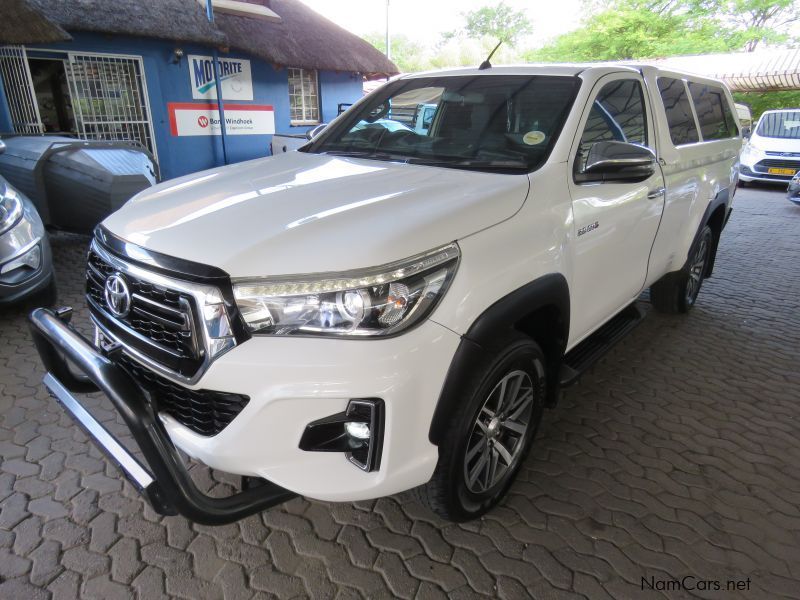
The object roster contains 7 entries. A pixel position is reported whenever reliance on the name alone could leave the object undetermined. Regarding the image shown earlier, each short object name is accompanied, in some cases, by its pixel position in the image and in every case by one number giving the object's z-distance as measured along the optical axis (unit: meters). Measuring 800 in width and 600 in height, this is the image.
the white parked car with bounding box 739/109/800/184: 12.99
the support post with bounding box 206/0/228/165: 11.73
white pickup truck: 1.70
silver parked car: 3.97
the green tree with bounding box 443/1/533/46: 52.59
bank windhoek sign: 11.55
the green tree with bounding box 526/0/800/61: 24.23
